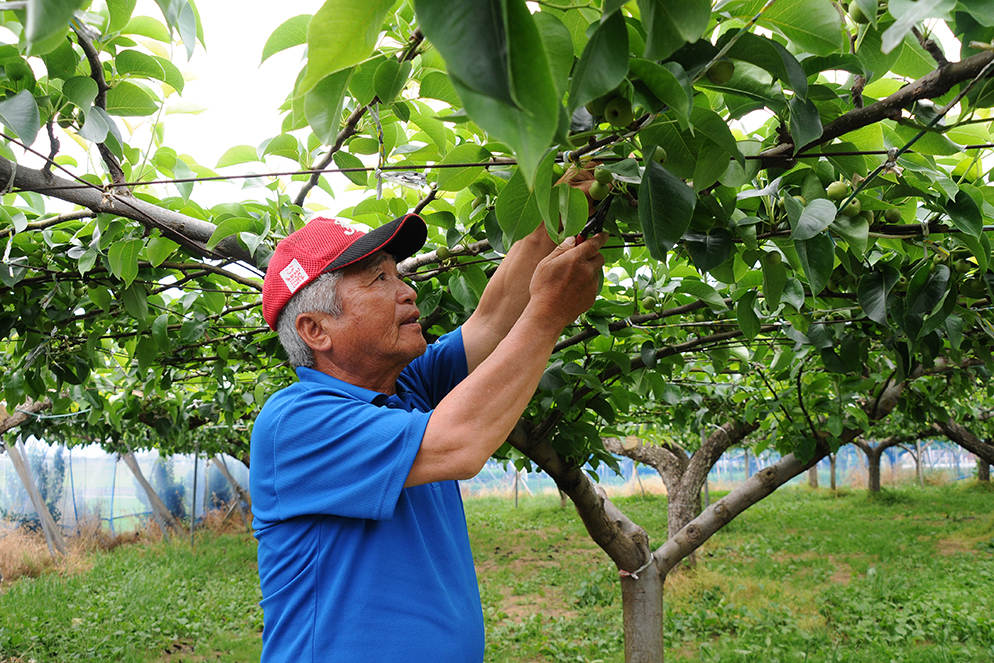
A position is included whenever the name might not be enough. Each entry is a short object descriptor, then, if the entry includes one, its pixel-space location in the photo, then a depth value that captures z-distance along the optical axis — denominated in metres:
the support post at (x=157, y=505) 12.14
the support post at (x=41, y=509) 9.50
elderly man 1.00
